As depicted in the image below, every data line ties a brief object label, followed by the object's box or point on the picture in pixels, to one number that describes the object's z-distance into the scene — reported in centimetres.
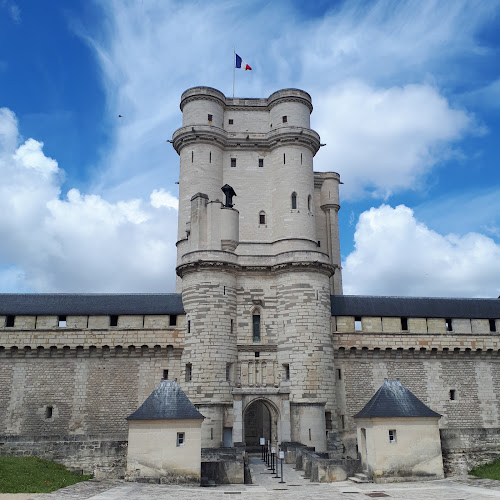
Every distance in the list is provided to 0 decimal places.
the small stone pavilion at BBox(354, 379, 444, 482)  2022
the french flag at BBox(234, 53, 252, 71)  3734
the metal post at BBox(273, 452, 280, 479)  2126
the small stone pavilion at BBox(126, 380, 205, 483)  1964
